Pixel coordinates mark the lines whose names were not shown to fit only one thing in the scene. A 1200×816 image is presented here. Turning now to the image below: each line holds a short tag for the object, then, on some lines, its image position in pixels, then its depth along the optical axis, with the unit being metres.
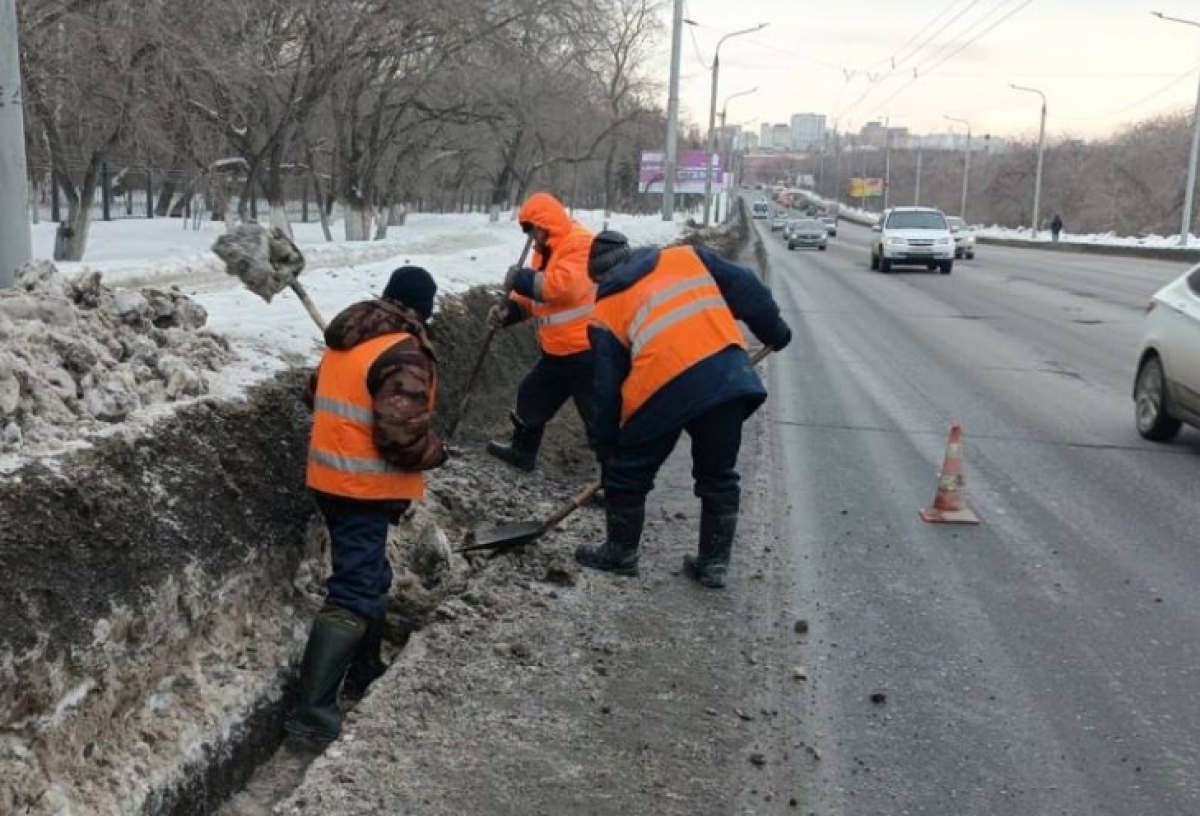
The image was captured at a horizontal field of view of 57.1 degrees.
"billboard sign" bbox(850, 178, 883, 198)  126.00
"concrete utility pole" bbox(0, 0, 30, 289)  6.03
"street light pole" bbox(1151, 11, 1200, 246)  39.00
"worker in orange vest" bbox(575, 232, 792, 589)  4.94
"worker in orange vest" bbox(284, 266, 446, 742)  3.83
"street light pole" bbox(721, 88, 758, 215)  84.74
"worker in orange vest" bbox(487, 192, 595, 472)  6.32
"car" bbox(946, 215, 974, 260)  39.09
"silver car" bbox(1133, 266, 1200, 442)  8.09
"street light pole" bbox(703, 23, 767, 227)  49.25
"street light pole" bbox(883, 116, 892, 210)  100.44
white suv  29.06
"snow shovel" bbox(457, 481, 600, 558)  5.28
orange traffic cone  6.31
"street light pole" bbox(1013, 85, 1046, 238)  56.53
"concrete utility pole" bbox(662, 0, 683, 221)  33.00
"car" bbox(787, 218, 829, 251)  45.47
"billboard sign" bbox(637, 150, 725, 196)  75.06
